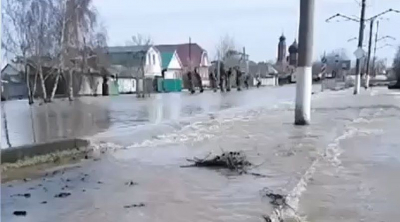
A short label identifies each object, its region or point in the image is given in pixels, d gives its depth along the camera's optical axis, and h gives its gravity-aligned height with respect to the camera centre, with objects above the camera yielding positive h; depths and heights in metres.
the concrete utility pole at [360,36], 35.42 +1.30
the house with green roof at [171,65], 79.63 -1.45
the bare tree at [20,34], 34.84 +1.37
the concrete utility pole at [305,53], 12.77 +0.06
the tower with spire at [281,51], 112.46 +1.01
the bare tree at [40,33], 36.34 +1.49
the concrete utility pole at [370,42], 42.56 +1.18
